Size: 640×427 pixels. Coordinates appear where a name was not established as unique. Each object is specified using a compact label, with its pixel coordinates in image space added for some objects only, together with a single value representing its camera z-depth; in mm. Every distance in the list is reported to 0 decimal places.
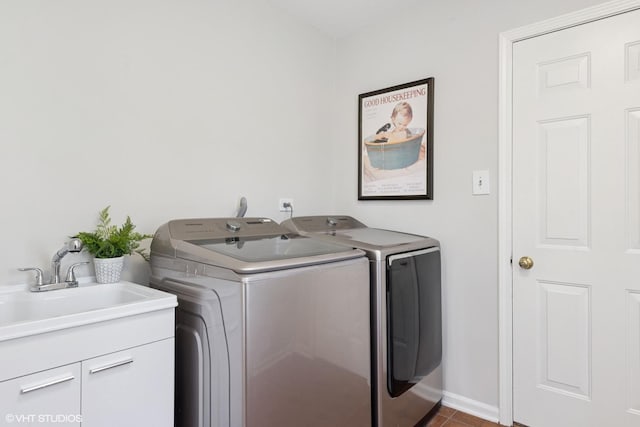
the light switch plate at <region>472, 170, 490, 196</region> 2043
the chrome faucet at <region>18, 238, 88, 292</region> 1389
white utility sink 1006
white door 1666
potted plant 1500
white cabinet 983
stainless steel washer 1222
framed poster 2291
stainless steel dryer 1694
